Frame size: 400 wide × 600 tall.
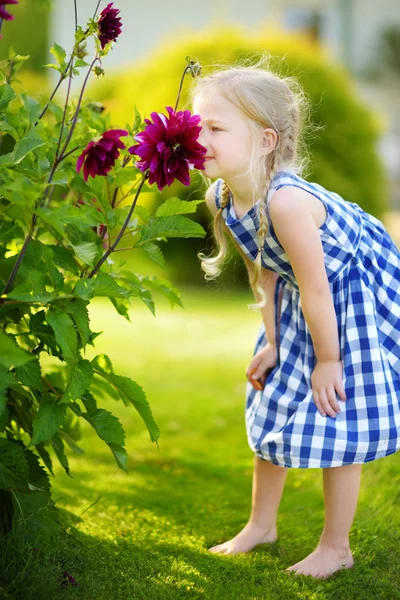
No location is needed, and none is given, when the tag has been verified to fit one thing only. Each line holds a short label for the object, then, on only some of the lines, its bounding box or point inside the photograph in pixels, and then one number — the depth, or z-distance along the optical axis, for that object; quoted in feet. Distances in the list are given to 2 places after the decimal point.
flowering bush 12.92
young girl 13.94
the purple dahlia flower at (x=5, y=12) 12.77
